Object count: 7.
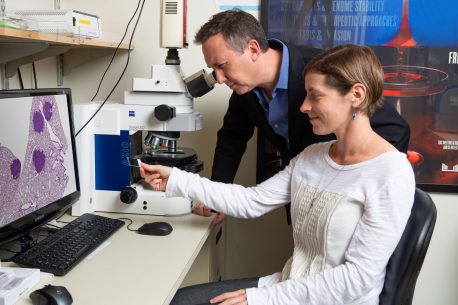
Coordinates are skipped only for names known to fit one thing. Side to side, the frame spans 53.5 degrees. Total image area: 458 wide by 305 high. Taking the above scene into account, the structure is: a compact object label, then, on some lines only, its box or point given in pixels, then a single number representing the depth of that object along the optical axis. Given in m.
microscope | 1.62
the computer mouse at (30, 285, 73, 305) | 0.97
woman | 1.10
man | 1.47
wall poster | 1.86
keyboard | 1.17
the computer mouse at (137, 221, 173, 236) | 1.46
